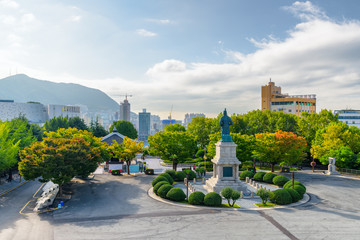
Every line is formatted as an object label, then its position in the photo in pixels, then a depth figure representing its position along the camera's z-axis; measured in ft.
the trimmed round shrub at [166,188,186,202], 97.86
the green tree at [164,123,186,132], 257.75
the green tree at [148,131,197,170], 155.33
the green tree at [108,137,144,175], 152.05
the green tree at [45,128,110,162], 142.61
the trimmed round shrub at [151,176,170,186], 117.50
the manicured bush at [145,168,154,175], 159.94
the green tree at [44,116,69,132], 263.35
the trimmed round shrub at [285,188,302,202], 97.50
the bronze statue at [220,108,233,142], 115.55
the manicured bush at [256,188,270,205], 93.08
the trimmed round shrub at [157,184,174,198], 102.22
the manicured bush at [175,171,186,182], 138.00
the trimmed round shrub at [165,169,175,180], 138.82
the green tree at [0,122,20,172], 115.85
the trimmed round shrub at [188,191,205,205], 94.07
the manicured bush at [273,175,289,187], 122.42
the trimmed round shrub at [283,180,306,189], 108.60
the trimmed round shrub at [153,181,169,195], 108.47
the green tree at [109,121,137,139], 289.64
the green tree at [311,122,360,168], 164.86
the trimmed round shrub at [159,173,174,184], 125.55
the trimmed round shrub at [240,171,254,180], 138.82
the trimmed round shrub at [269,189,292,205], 94.48
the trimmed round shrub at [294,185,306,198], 103.04
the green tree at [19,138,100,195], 97.25
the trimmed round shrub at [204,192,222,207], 92.53
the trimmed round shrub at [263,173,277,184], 131.64
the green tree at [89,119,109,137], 283.79
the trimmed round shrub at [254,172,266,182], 135.86
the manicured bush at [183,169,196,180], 141.29
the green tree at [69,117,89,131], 279.47
